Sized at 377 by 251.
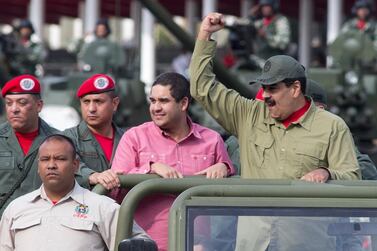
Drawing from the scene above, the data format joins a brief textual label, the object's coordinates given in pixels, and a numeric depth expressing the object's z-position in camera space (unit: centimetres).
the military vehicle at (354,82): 3638
